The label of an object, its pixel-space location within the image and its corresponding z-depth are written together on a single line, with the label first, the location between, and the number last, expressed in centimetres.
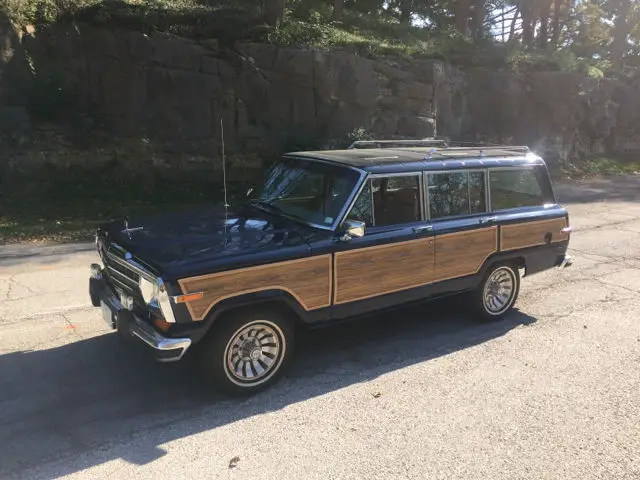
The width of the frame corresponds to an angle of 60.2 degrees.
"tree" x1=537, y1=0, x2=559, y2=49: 2628
